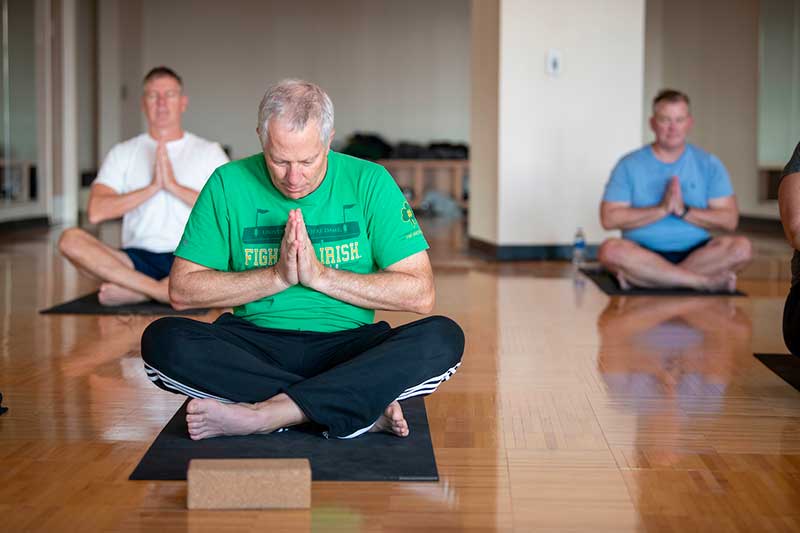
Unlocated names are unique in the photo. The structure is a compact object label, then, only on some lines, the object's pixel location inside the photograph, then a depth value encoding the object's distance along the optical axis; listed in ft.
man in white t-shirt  15.11
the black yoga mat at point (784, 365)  11.33
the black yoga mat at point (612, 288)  17.60
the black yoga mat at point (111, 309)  15.29
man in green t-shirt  8.23
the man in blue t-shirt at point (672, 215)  17.53
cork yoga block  7.13
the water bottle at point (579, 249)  22.25
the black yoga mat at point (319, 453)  7.86
